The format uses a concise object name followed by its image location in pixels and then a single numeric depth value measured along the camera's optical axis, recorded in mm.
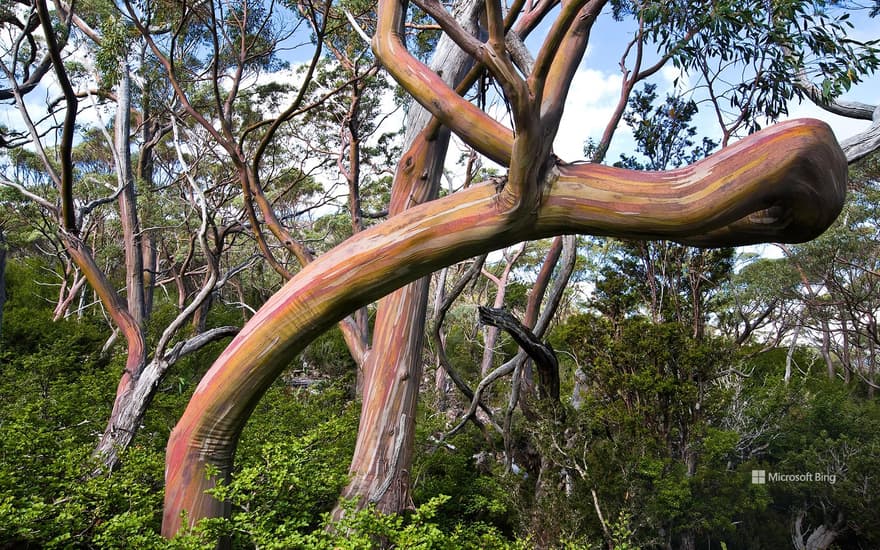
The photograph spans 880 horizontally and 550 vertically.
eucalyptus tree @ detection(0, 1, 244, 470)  3590
